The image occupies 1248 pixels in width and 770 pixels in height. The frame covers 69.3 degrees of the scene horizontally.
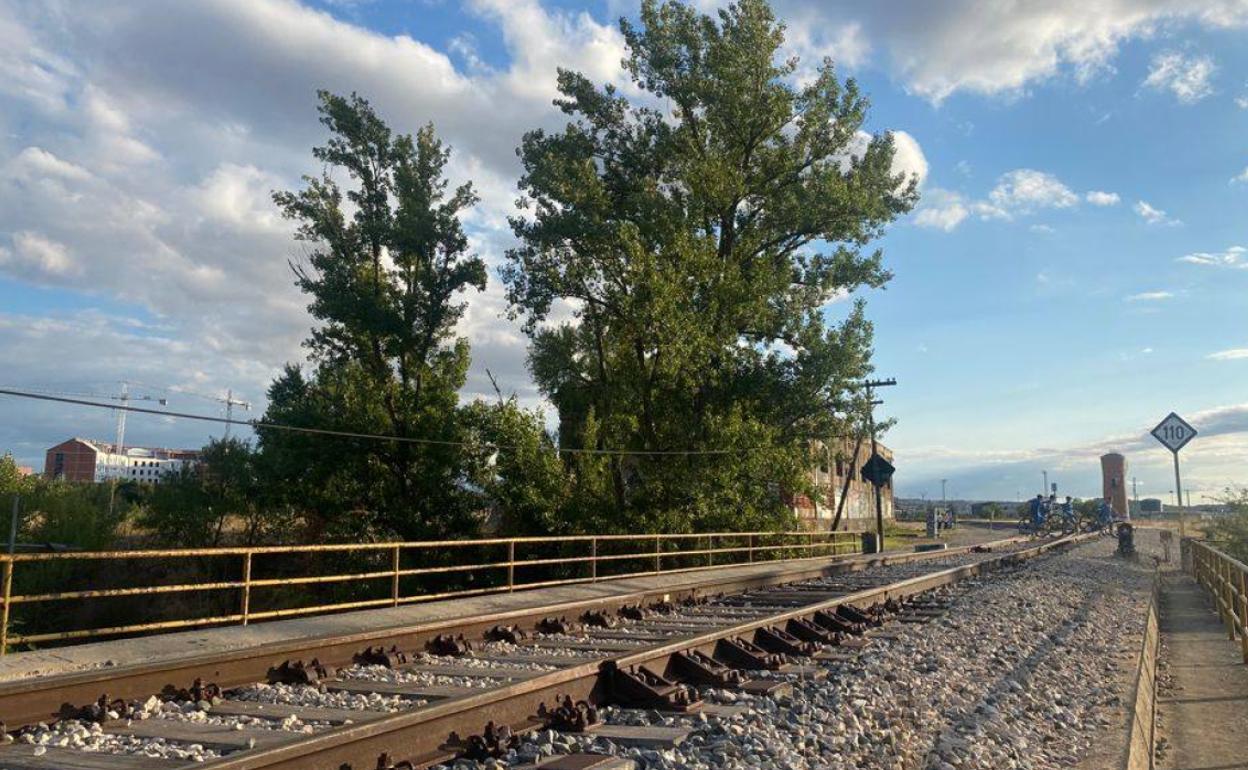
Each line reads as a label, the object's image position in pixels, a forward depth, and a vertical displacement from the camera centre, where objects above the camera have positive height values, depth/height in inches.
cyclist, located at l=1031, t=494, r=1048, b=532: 2315.7 -22.3
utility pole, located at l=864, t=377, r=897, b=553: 1322.2 +108.4
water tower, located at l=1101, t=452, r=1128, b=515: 3671.3 +108.3
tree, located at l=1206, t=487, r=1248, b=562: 978.8 -24.3
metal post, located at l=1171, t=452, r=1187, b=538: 933.6 +11.9
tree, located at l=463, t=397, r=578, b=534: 1135.0 +29.2
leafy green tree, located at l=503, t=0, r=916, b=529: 1144.2 +317.7
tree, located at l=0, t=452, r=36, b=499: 1095.1 +15.8
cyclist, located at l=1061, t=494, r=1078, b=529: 2386.8 -34.8
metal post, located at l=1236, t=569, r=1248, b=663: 426.9 -52.8
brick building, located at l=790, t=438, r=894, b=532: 1290.6 +18.2
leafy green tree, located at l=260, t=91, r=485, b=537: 1231.5 +202.9
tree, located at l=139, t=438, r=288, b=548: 1222.3 -15.1
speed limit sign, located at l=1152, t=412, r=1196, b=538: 967.0 +78.4
